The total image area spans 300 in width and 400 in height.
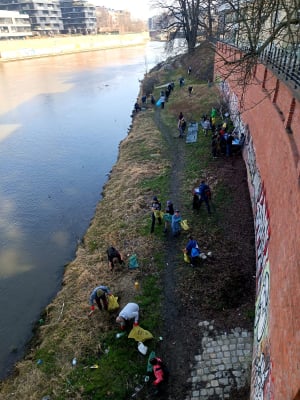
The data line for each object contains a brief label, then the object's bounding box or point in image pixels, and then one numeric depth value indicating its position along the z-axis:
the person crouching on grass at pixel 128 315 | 9.27
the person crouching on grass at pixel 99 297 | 10.02
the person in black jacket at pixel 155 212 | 13.40
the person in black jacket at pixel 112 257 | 11.81
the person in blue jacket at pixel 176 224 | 12.60
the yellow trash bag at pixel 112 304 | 10.21
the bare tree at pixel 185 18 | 40.12
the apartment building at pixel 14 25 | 90.56
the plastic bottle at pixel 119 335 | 9.33
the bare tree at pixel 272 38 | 7.11
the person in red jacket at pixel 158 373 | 7.94
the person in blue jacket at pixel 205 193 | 13.62
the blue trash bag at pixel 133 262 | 11.77
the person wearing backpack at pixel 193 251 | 11.12
